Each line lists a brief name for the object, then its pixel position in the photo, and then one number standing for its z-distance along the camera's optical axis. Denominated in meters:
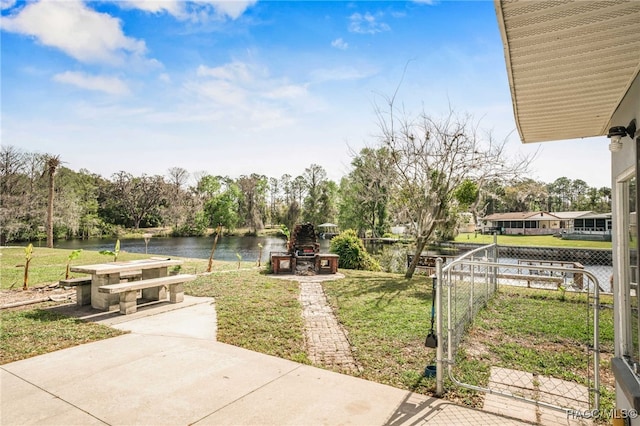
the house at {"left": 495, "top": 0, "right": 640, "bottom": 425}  1.71
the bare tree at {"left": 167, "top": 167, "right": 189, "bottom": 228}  48.41
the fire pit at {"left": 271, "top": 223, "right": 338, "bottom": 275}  11.05
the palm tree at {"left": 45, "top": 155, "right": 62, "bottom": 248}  21.28
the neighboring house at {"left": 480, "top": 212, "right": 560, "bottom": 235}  46.16
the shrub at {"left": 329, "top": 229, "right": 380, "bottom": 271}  13.03
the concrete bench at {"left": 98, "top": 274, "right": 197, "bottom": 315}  5.69
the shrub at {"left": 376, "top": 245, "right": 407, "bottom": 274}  15.52
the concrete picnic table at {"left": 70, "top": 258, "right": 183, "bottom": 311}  5.98
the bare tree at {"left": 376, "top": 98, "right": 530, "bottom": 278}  10.54
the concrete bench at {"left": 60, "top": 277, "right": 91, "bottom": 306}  6.31
